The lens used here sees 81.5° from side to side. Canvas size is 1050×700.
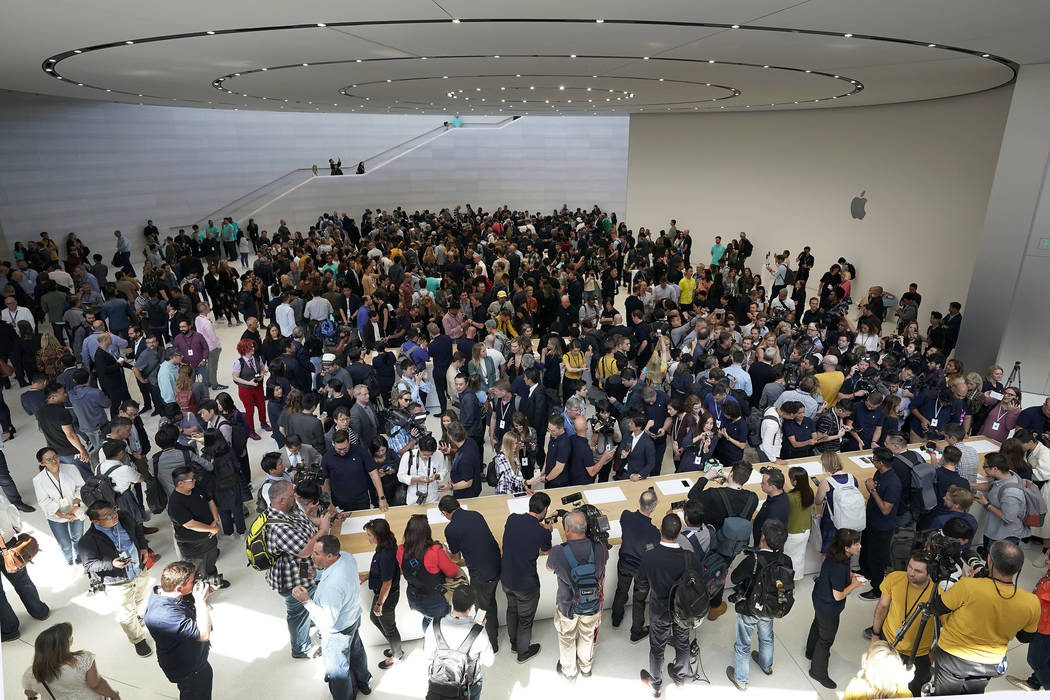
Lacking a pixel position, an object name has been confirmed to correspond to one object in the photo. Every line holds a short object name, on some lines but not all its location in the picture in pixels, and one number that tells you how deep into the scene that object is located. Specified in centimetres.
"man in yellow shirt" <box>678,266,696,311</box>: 1145
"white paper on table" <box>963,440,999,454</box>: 603
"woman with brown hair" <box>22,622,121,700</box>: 314
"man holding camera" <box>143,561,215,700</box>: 355
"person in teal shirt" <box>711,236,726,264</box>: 1538
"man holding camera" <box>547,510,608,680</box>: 400
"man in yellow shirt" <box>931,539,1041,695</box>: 352
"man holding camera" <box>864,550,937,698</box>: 361
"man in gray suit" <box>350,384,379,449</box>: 585
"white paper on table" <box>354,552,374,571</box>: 454
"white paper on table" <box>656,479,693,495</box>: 533
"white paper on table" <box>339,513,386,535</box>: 482
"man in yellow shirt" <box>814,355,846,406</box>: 662
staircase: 2112
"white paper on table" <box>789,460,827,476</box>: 559
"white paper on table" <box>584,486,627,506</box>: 520
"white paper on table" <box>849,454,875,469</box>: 570
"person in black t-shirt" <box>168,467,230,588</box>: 465
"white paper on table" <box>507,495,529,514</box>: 502
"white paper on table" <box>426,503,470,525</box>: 493
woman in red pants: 724
